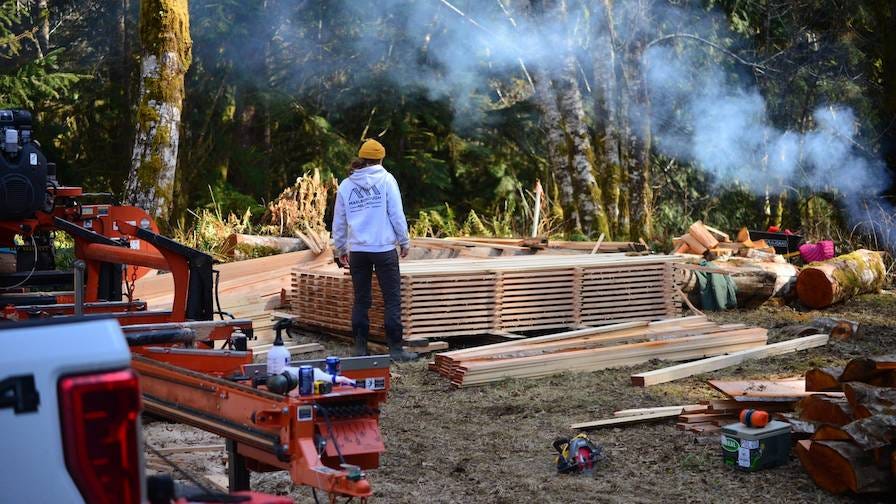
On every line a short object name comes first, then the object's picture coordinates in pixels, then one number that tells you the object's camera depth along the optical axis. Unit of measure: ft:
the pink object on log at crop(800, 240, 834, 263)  52.49
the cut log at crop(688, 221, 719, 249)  51.08
